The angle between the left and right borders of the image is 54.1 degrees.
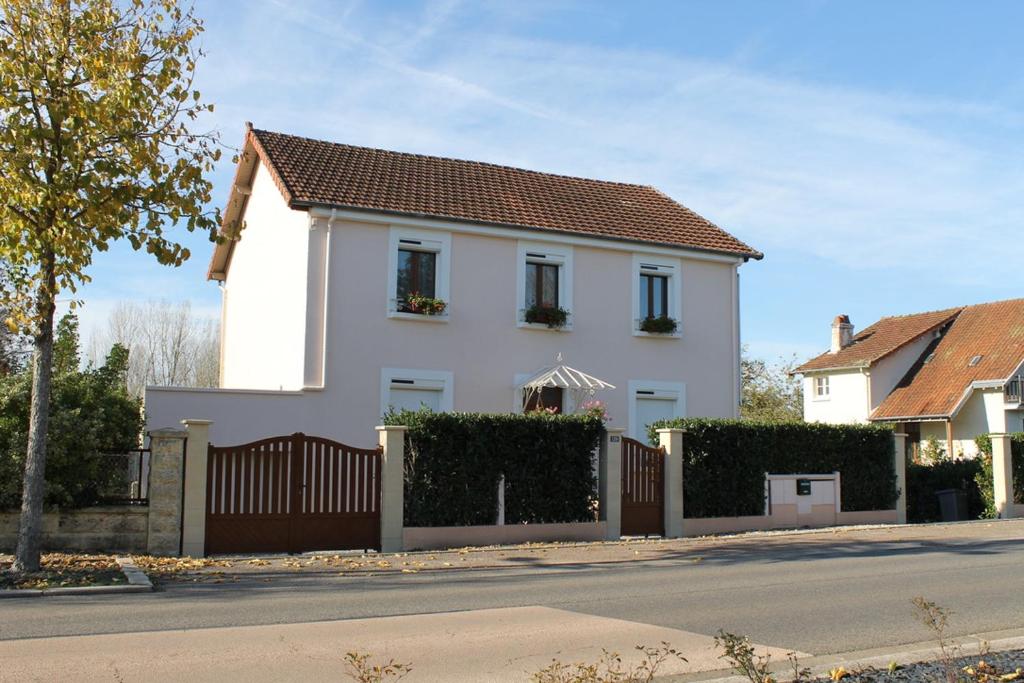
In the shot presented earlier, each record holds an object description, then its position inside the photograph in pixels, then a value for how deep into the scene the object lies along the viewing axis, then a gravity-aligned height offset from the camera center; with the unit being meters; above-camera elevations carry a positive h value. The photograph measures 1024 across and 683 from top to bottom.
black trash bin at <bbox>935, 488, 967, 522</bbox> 23.61 -0.92
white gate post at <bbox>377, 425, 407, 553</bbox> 15.33 -0.45
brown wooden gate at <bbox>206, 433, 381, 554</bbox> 14.45 -0.59
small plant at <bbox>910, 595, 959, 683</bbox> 5.83 -1.33
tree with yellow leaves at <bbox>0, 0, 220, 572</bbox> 11.72 +3.56
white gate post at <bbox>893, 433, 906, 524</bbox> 21.16 -0.12
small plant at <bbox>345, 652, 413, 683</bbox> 6.71 -1.45
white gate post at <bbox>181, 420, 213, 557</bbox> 14.10 -0.53
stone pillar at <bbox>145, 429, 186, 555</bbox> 14.00 -0.51
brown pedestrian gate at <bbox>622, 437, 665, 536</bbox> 17.67 -0.50
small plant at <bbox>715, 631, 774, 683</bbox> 5.26 -1.01
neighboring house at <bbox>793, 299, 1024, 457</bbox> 37.22 +3.59
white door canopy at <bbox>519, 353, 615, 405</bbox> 21.91 +1.73
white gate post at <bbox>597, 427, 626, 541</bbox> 17.25 -0.37
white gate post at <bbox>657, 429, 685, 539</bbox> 17.91 -0.41
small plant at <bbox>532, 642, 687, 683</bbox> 5.57 -1.32
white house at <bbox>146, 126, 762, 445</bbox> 20.59 +3.74
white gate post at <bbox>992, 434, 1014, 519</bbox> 23.27 -0.22
